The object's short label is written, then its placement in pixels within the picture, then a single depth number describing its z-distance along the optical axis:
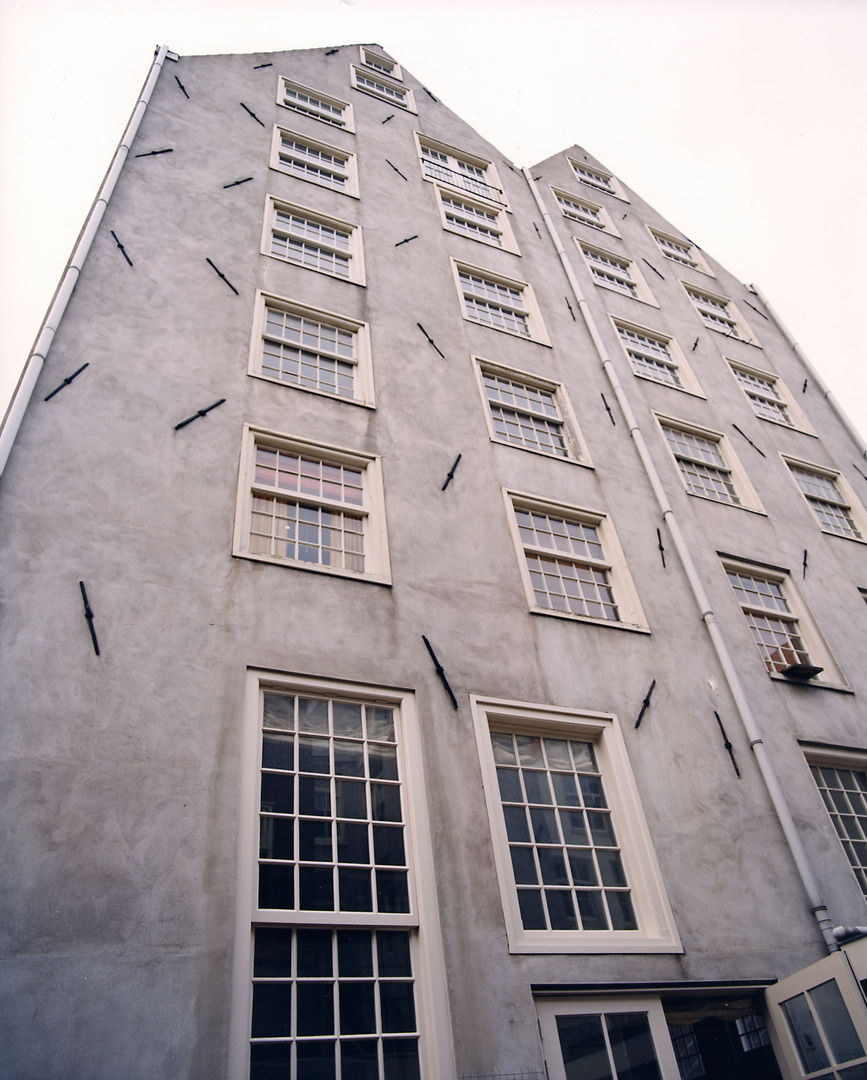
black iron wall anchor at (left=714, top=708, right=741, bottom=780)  11.24
